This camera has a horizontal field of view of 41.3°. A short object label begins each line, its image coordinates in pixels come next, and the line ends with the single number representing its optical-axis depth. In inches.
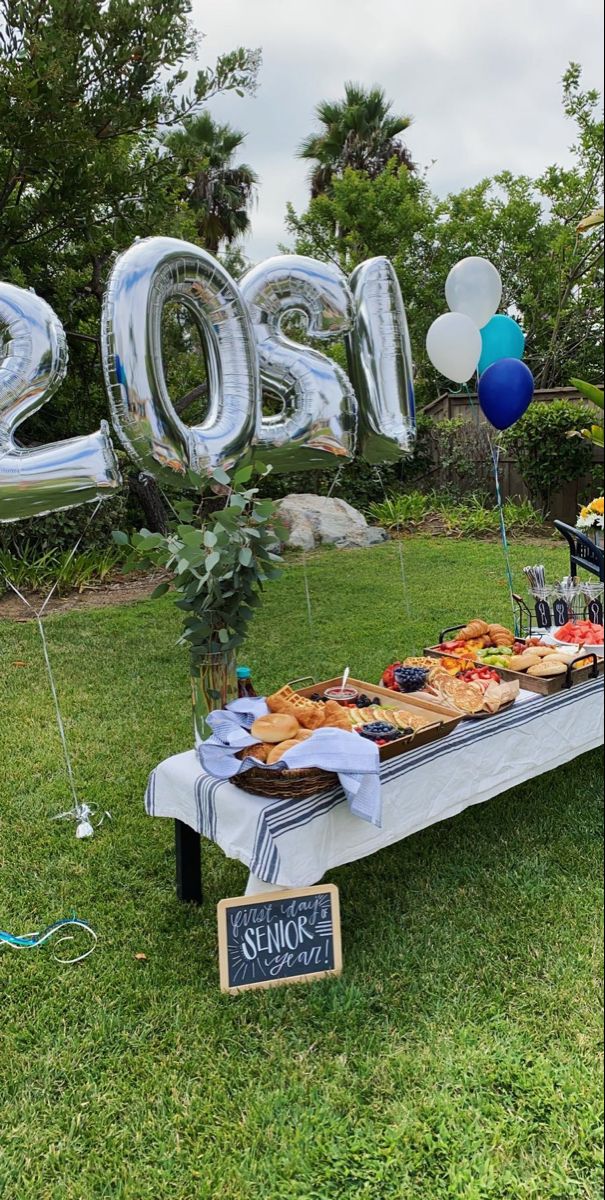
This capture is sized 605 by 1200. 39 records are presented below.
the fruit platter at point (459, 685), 108.9
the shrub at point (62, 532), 292.0
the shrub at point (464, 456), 415.4
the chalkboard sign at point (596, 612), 148.2
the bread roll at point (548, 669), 118.3
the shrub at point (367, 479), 414.9
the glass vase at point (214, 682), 107.6
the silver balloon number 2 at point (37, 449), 96.5
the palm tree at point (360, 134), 632.4
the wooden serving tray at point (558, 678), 117.3
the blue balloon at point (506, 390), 165.9
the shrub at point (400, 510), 398.0
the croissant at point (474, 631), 137.1
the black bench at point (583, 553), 151.0
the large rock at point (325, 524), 351.6
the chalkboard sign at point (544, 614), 151.9
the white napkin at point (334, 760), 85.3
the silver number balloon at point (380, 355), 122.0
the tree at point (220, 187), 601.7
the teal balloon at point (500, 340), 179.2
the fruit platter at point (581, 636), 133.1
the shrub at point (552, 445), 365.7
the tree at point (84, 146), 221.8
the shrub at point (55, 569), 276.1
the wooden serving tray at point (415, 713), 96.3
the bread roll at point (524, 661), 123.2
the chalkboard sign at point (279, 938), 87.1
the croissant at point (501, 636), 136.9
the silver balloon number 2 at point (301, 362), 114.3
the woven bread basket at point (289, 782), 85.4
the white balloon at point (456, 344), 161.0
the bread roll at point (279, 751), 87.7
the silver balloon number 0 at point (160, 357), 96.5
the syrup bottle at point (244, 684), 105.2
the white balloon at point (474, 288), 167.5
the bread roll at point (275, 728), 90.4
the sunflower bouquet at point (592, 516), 167.0
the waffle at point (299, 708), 95.8
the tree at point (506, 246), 528.4
